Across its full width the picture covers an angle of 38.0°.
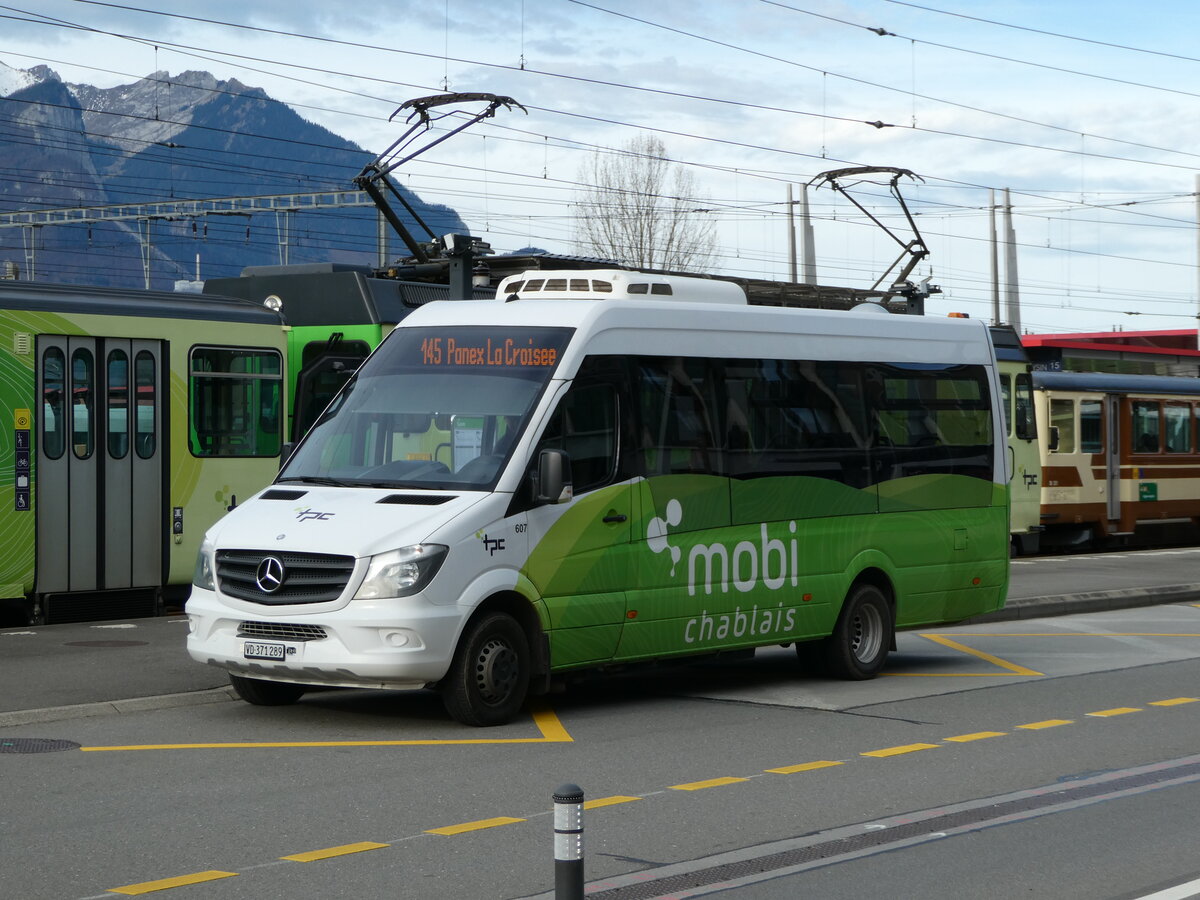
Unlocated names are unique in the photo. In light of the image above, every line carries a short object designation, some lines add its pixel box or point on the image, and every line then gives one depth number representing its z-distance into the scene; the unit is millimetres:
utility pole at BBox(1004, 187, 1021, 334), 53906
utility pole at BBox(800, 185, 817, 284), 47875
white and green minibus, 9883
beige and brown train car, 28641
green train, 15492
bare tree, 57875
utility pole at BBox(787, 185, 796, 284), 49625
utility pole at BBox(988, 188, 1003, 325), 52419
